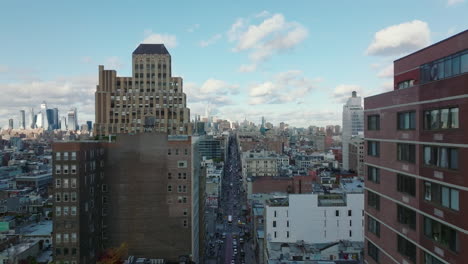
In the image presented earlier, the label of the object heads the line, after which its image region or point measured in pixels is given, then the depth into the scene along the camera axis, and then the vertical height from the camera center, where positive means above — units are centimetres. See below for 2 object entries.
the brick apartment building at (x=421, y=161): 2253 -196
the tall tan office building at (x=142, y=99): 9631 +791
